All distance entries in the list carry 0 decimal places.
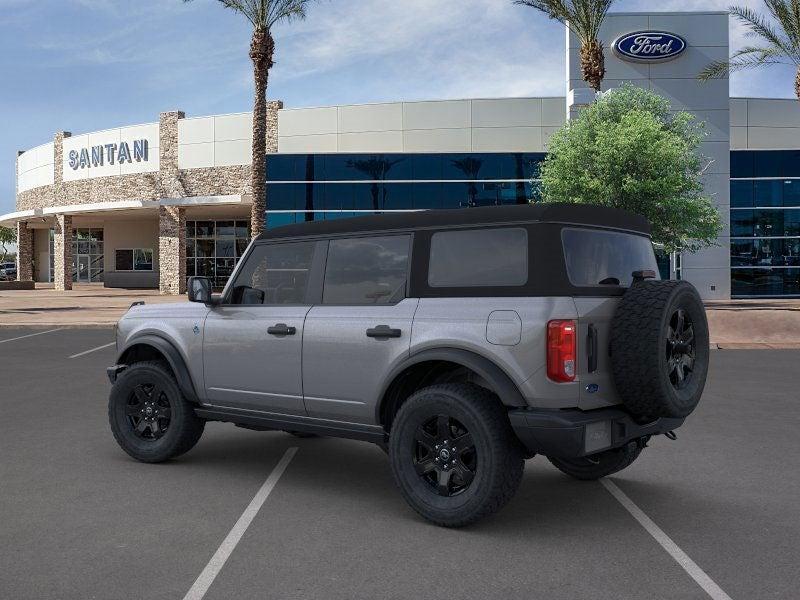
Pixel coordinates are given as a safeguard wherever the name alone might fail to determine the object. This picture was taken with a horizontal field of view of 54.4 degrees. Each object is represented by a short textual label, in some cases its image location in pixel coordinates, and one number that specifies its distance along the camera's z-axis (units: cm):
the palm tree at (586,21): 2888
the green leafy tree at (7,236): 9712
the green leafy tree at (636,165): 2636
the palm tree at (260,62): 2691
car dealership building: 3475
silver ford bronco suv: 456
